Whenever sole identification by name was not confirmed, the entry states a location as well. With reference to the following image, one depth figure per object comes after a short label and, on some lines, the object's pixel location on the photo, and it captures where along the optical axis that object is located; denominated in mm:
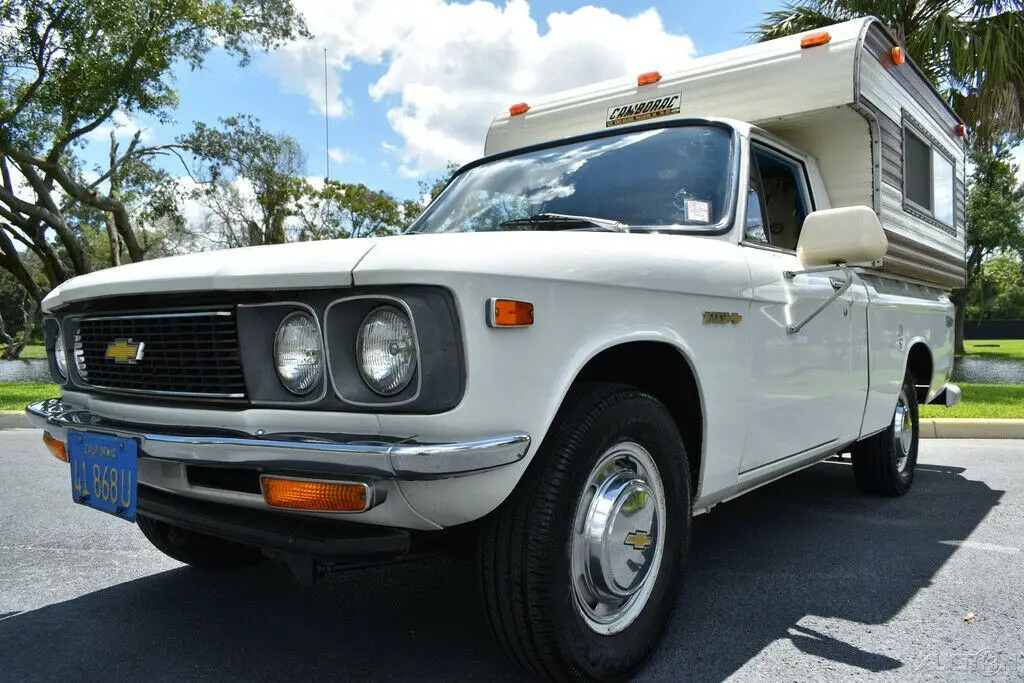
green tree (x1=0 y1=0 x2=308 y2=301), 15805
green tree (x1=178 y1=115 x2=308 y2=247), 21516
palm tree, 11164
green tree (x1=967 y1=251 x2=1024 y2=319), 38362
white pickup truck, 1863
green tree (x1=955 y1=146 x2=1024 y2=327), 24797
